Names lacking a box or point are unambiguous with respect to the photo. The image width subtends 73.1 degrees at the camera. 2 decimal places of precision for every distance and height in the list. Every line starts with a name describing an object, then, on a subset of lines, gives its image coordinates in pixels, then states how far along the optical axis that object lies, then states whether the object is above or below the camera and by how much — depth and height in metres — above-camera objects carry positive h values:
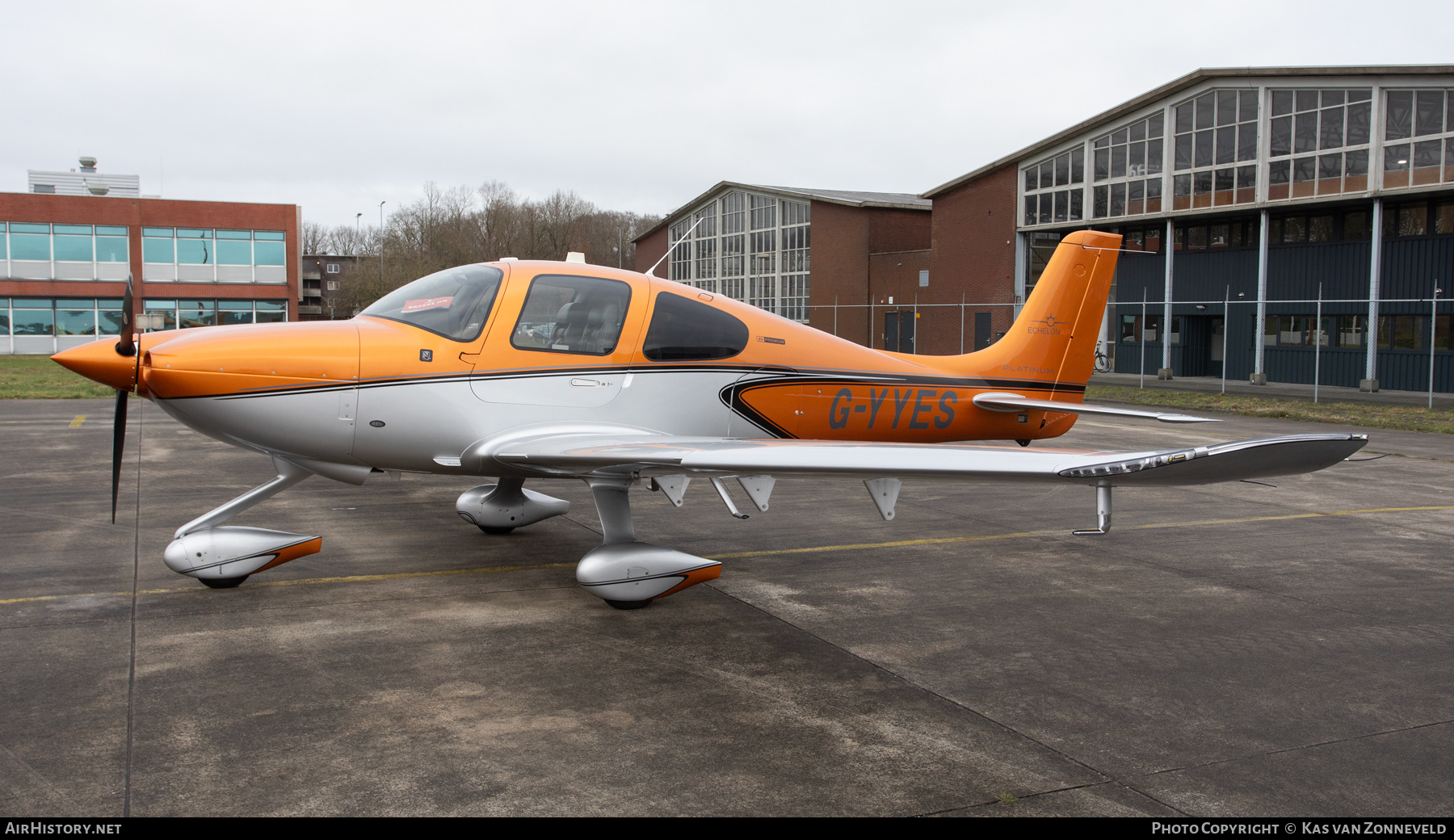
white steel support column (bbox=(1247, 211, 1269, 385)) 28.28 +1.38
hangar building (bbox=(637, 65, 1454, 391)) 25.61 +4.32
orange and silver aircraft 6.05 -0.32
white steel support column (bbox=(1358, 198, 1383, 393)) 25.52 +1.80
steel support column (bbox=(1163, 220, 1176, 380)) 30.28 +1.29
